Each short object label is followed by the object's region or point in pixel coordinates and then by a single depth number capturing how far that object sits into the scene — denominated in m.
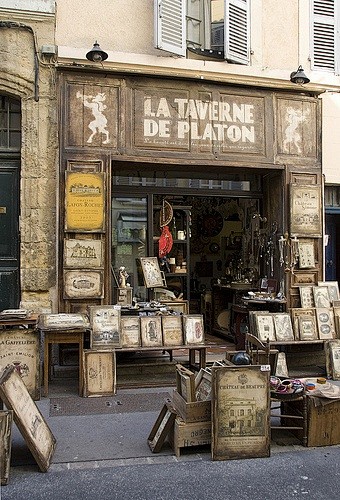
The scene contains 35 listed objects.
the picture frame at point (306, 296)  8.32
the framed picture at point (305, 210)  8.45
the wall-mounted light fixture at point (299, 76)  8.23
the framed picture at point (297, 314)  7.82
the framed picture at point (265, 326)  7.60
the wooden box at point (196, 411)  4.75
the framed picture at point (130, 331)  7.01
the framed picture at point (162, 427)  4.82
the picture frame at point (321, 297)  8.33
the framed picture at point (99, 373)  6.64
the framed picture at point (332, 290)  8.43
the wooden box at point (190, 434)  4.72
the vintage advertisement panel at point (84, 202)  7.48
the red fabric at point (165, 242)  9.16
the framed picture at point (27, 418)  4.34
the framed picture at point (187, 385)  4.83
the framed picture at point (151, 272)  8.51
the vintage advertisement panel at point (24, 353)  6.46
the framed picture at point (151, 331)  7.07
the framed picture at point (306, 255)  8.48
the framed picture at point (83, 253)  7.48
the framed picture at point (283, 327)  7.70
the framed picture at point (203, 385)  4.94
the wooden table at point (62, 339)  6.63
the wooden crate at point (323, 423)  4.96
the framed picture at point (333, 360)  7.54
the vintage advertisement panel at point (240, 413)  4.64
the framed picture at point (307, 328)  7.82
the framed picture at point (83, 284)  7.47
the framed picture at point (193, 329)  7.20
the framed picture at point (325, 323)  7.91
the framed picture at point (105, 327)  6.85
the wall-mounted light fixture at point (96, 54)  7.38
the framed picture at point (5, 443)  4.20
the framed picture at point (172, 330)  7.15
